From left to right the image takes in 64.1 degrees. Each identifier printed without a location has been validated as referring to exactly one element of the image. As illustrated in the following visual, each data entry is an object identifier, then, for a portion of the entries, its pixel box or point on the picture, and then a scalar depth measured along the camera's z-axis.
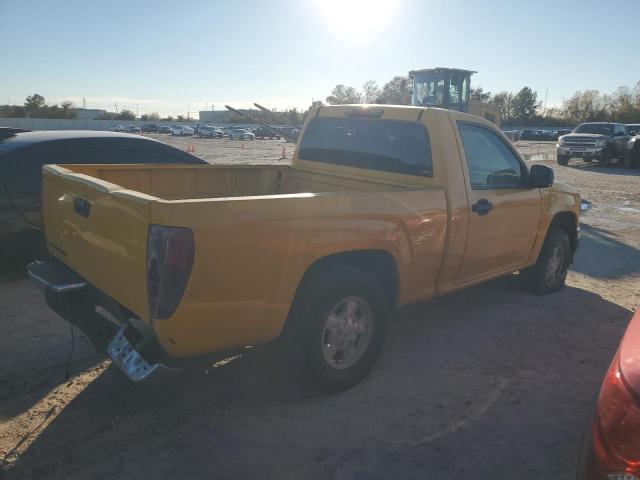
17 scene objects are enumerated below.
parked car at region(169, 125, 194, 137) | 65.06
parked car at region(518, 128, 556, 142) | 62.43
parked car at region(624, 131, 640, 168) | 21.19
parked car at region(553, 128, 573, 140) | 62.51
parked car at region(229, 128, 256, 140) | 58.61
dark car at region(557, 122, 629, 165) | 22.45
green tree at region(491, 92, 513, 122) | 95.12
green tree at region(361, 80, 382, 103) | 86.44
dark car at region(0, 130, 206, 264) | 4.97
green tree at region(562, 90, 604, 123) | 87.24
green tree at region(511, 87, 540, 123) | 99.62
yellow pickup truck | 2.54
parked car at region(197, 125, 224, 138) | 63.28
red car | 1.55
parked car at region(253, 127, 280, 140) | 65.44
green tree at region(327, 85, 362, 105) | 92.34
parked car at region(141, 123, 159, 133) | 73.81
